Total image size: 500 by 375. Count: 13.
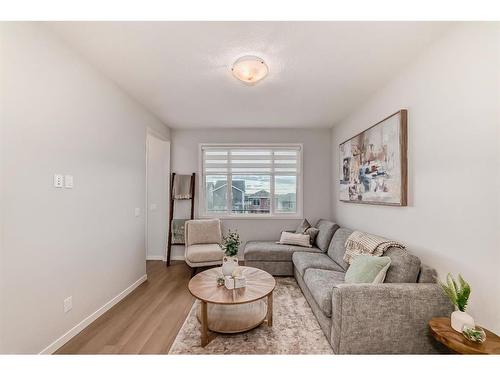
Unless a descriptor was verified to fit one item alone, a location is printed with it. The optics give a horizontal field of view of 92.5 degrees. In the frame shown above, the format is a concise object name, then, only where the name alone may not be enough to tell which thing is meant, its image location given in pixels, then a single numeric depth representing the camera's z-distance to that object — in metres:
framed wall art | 2.30
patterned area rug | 1.93
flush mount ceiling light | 2.08
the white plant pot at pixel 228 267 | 2.40
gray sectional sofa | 1.70
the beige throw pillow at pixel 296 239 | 3.88
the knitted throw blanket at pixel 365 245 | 2.26
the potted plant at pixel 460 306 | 1.39
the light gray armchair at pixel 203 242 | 3.57
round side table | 1.24
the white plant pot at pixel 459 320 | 1.38
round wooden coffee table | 2.04
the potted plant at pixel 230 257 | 2.41
